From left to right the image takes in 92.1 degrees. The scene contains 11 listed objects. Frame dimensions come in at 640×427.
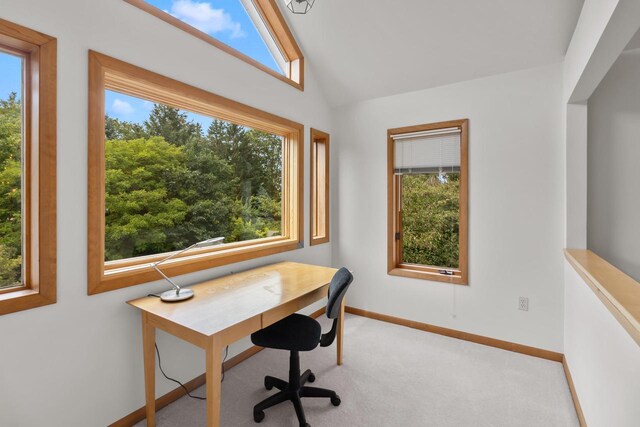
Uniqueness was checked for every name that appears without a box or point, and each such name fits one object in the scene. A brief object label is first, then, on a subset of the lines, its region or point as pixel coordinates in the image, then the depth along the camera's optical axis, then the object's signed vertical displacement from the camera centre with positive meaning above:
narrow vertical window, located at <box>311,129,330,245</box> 3.57 +0.28
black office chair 1.80 -0.77
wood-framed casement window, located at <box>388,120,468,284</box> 2.93 +0.10
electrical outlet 2.62 -0.79
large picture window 1.70 +0.27
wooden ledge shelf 1.05 -0.34
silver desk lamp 1.80 -0.49
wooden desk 1.43 -0.54
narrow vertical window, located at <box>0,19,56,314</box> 1.44 +0.20
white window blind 2.96 +0.60
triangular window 2.09 +1.49
